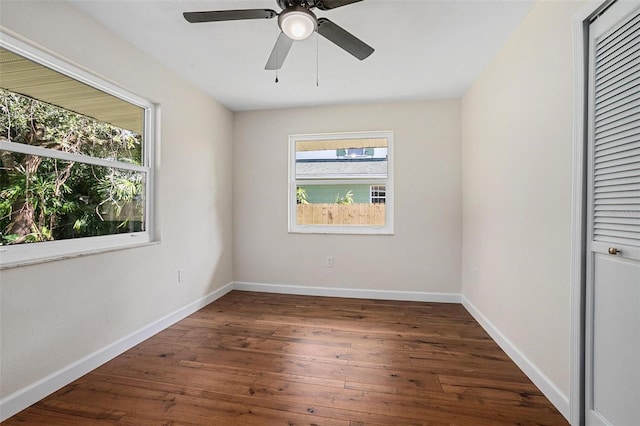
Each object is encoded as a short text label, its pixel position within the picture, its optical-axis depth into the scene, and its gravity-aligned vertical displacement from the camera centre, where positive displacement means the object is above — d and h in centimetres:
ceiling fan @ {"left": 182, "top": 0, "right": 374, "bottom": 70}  151 +101
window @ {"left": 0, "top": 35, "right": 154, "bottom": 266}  168 +31
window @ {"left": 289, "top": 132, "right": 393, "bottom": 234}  370 +31
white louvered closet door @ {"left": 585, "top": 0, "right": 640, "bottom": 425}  123 -5
